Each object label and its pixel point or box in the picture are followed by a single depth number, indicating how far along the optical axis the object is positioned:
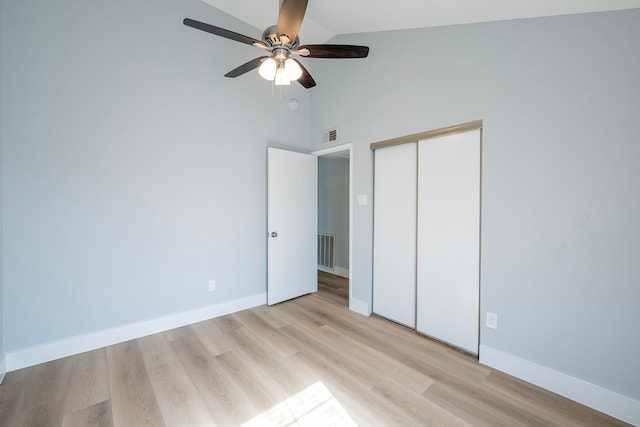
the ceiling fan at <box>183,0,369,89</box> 1.64
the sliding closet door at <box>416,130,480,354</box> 2.24
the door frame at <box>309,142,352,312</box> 3.20
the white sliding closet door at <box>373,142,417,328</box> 2.72
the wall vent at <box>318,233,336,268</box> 4.92
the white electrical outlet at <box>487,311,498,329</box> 2.08
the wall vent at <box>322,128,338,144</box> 3.40
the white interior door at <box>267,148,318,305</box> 3.32
